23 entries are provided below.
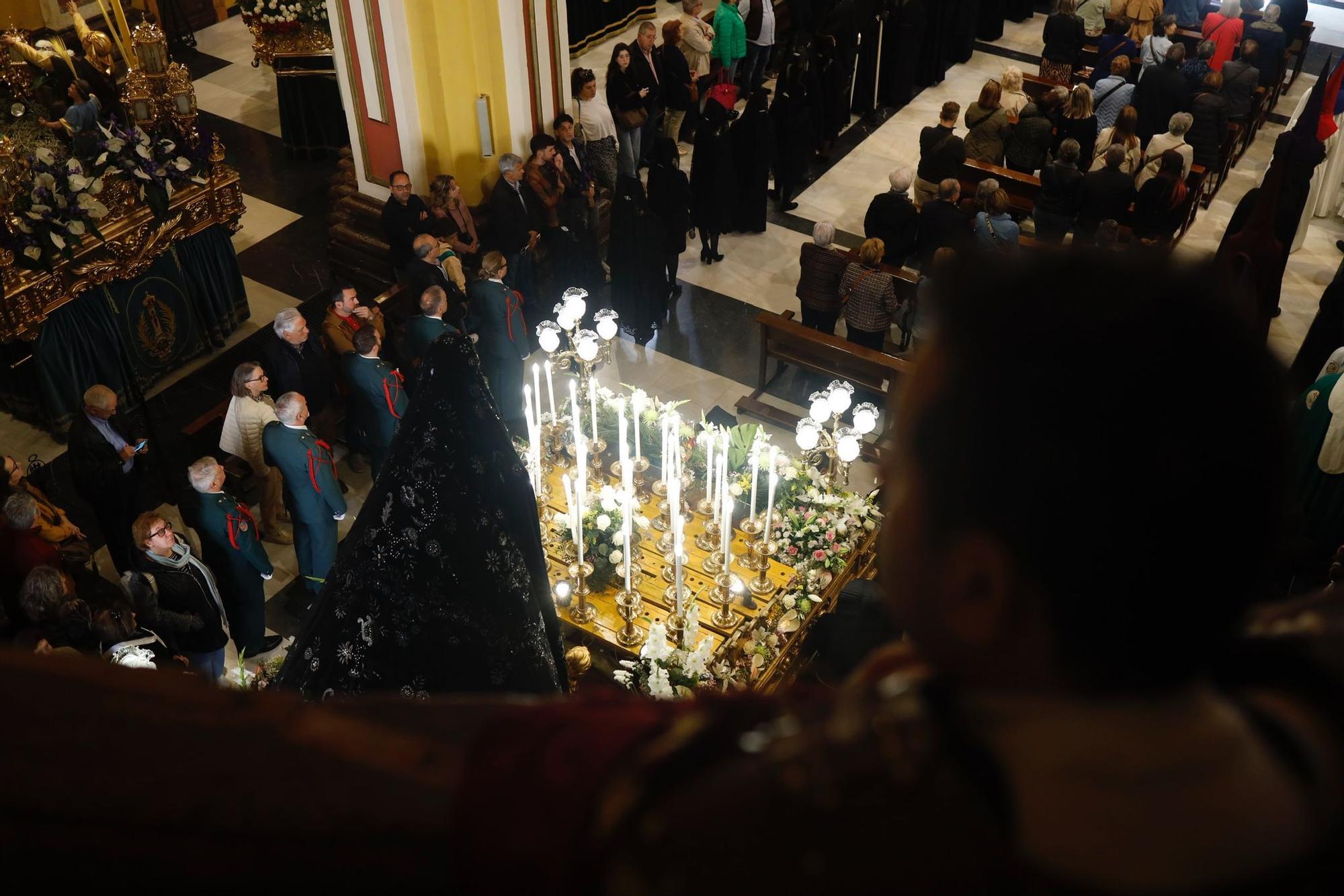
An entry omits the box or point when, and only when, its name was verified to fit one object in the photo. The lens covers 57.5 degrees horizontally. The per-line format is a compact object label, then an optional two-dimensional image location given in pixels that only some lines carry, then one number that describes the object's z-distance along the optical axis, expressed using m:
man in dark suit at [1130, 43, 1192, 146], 11.49
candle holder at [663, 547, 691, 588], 5.79
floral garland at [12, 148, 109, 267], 7.56
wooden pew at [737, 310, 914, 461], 8.28
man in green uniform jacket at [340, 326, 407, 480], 7.15
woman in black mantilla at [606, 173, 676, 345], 8.95
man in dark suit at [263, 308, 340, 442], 7.27
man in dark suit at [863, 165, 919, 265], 9.30
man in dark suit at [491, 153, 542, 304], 9.14
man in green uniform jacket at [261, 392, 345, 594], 6.46
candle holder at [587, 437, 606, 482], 6.42
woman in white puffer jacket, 6.84
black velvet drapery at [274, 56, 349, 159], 11.77
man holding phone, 6.77
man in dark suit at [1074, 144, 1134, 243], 9.92
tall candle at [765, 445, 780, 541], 5.33
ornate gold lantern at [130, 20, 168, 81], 9.55
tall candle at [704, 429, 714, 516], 5.37
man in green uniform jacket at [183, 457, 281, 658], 6.09
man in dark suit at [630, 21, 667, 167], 11.44
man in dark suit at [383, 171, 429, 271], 8.83
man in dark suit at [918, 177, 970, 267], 9.21
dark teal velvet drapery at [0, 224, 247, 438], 8.13
